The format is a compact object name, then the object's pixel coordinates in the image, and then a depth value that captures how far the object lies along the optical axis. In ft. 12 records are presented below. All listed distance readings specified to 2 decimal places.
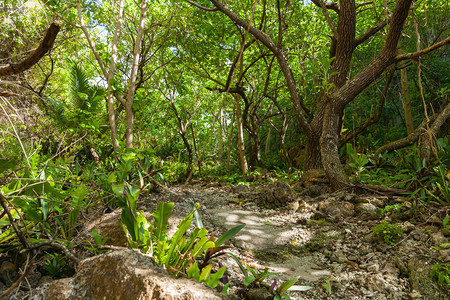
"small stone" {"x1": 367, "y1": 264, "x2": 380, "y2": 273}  6.44
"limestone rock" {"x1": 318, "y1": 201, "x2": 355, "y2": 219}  9.82
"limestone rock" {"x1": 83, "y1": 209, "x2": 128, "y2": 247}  6.31
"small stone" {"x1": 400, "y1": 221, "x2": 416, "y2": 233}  7.59
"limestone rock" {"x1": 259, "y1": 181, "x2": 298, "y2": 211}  11.64
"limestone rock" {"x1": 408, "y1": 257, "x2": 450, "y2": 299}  5.30
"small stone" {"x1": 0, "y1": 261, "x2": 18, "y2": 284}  5.30
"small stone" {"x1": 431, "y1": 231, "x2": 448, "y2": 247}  6.67
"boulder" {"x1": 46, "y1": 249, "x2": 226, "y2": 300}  3.54
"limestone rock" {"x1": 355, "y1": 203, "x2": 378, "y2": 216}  9.37
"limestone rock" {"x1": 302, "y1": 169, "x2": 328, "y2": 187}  13.75
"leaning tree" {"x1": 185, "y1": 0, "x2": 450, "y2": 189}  11.21
